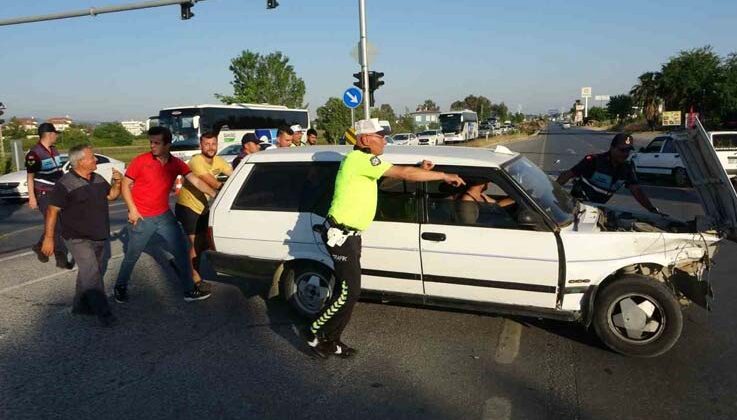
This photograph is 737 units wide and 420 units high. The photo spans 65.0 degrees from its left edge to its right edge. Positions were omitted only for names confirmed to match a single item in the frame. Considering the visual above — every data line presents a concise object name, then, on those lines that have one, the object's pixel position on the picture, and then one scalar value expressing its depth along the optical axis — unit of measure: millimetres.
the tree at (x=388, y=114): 62162
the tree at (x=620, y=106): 95688
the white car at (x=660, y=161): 15242
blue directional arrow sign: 16328
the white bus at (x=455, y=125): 47812
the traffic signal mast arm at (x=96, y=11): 15117
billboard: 49203
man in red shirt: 5566
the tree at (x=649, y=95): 67062
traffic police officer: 3980
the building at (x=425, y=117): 107562
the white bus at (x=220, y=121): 23516
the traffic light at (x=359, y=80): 16766
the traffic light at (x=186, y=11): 15492
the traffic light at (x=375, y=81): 16891
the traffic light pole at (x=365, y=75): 16469
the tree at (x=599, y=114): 132812
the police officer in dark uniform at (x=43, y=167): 7008
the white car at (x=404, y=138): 43000
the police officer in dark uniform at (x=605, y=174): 5871
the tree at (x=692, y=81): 56156
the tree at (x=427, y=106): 145975
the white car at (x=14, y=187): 15297
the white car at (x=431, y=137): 42594
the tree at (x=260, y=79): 44688
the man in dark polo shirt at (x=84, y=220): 5030
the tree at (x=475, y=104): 127875
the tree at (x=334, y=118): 46125
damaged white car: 4230
